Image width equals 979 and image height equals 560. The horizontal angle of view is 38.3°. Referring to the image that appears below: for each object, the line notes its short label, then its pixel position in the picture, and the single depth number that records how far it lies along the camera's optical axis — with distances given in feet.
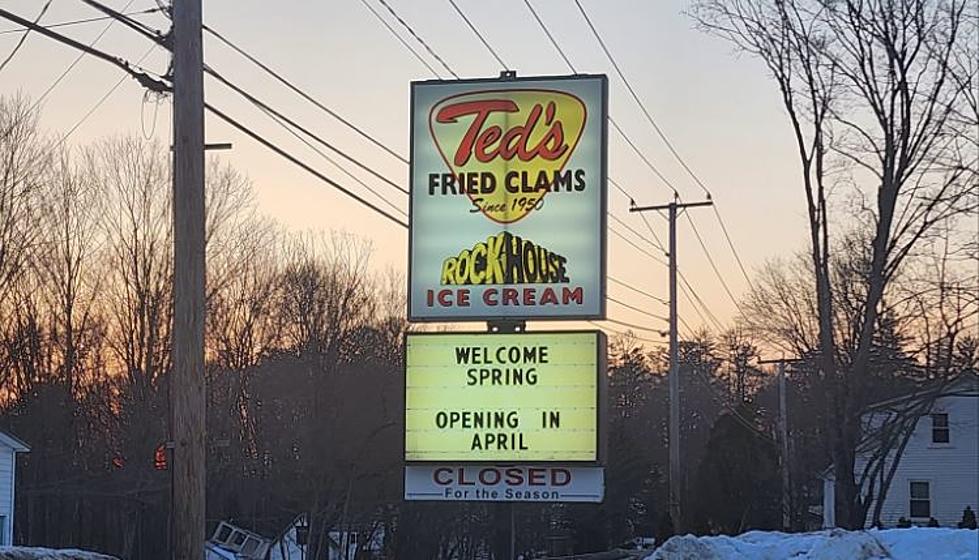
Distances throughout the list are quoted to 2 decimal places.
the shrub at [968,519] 126.00
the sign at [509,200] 55.11
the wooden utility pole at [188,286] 43.68
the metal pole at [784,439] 144.97
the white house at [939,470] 156.97
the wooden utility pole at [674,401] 120.88
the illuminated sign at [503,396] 53.67
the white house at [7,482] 116.57
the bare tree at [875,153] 86.17
